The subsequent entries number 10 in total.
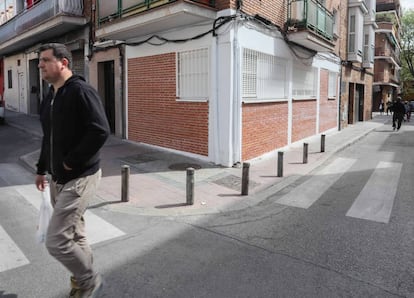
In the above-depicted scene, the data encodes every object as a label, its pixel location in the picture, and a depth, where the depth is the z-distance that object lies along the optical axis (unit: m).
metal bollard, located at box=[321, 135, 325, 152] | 11.37
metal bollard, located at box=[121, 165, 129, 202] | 6.02
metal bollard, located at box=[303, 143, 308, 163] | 9.68
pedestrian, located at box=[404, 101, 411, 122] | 28.16
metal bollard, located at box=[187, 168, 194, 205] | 5.91
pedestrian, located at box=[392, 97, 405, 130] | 20.01
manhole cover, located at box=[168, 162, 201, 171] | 8.57
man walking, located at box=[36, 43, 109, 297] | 2.77
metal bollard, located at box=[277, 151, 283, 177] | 8.10
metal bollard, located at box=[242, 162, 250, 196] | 6.59
